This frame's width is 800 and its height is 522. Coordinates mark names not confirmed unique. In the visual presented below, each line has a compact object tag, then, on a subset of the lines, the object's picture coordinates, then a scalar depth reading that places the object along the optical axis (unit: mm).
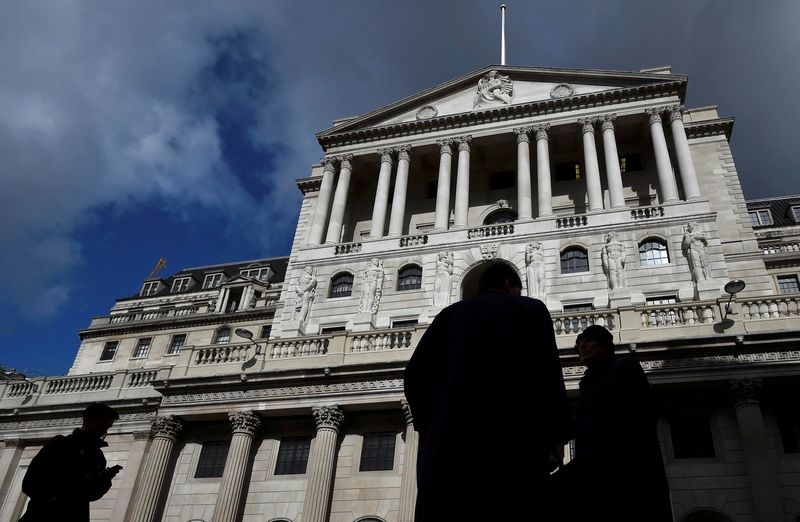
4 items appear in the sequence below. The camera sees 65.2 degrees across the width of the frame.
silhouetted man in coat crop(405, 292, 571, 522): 4570
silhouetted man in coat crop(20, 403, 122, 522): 7672
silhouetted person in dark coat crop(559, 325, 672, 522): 5453
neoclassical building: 21172
